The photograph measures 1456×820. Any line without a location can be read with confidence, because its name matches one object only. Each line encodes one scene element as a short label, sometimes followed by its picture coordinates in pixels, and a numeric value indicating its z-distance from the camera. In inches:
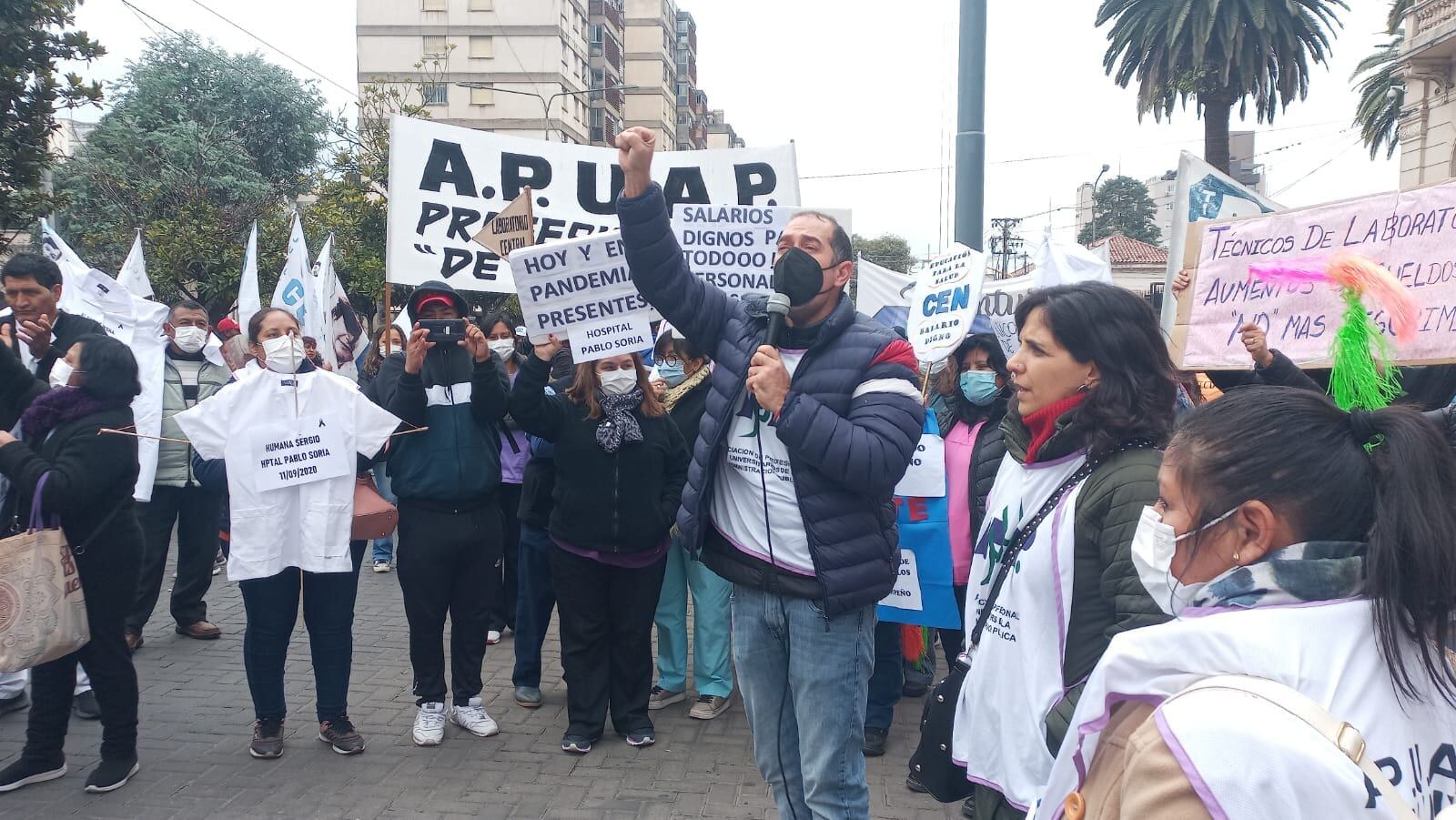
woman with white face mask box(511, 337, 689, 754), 187.3
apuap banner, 220.2
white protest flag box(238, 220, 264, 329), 308.3
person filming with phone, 186.4
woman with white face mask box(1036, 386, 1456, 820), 40.1
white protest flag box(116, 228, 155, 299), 311.7
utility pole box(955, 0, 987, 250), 275.0
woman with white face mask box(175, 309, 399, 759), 176.2
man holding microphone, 111.0
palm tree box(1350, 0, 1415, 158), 1053.2
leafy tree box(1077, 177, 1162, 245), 2844.5
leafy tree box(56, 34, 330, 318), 729.6
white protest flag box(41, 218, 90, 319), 257.4
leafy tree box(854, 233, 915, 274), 2989.7
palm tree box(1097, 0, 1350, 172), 918.4
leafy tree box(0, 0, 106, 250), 292.7
